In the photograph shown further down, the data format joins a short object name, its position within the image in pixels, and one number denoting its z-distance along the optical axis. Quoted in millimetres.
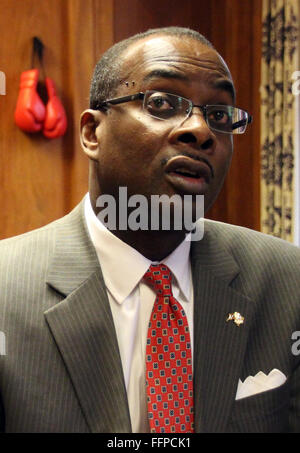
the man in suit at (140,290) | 1959
